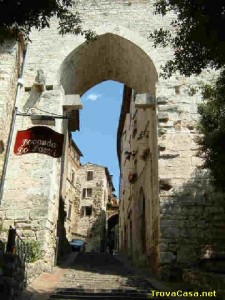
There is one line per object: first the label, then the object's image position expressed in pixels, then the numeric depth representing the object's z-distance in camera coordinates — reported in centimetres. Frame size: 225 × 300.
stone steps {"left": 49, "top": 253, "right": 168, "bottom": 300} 583
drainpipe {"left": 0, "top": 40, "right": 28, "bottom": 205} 630
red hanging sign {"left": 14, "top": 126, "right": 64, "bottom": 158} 664
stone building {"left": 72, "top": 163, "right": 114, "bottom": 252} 2961
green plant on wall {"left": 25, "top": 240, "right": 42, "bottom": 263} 773
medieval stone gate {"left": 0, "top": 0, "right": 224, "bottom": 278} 844
